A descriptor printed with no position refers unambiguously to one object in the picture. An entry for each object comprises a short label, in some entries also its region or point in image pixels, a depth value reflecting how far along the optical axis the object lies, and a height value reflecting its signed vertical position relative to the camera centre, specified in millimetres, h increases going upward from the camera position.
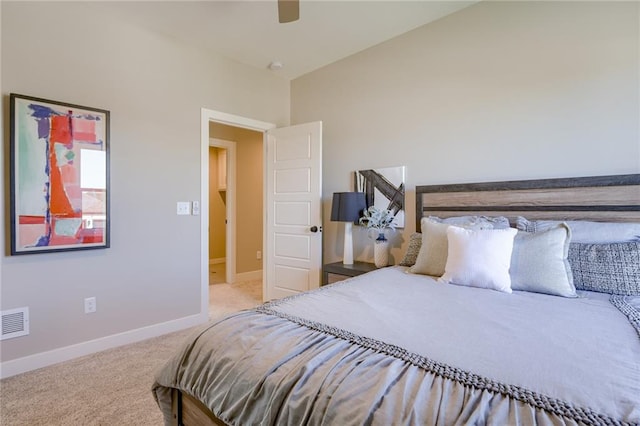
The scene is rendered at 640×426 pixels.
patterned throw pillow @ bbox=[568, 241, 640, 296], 1626 -295
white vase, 2967 -387
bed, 749 -416
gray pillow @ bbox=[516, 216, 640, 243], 1805 -114
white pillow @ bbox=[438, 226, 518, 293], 1732 -266
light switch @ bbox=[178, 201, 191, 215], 3123 +45
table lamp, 3121 +4
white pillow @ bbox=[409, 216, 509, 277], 2074 -191
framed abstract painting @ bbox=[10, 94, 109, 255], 2215 +262
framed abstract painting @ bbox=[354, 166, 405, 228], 3053 +232
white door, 3473 +17
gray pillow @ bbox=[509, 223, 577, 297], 1655 -281
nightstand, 2883 -539
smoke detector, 3602 +1659
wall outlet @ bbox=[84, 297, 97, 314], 2562 -746
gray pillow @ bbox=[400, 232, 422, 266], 2482 -308
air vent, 2199 -767
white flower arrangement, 3008 -72
